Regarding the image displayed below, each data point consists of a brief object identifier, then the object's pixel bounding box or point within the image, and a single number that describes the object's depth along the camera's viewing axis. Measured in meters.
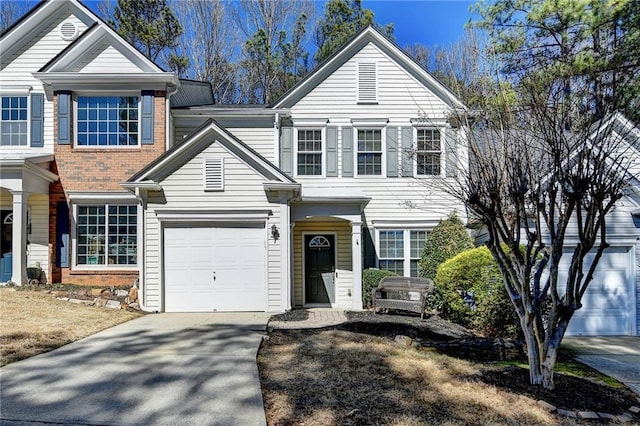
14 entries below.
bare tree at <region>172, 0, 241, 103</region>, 25.33
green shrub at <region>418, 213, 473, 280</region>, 12.10
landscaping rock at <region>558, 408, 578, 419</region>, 4.54
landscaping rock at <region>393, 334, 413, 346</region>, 7.54
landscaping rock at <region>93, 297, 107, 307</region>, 10.63
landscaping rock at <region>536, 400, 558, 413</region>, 4.66
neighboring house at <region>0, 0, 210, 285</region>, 12.41
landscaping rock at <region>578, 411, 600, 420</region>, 4.53
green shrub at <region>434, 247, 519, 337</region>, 9.13
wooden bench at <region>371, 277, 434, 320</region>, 10.72
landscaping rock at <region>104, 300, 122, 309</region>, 10.56
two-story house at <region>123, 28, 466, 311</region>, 10.97
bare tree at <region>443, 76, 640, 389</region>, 5.04
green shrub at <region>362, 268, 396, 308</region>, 12.05
